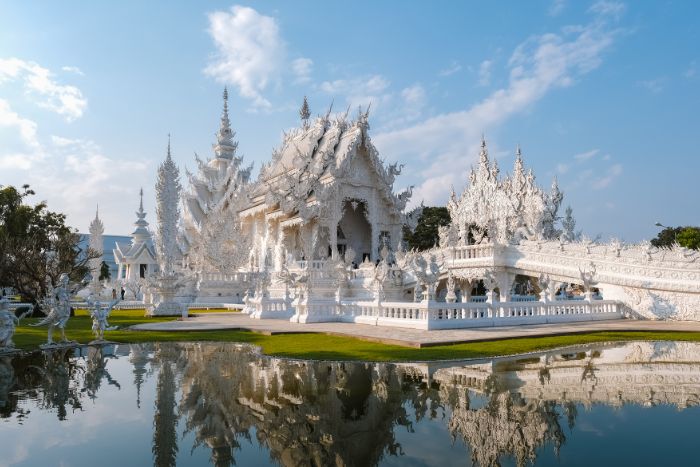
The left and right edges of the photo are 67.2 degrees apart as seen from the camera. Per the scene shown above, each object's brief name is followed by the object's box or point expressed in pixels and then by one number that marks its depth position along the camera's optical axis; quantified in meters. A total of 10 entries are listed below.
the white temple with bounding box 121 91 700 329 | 16.45
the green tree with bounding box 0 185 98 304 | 19.97
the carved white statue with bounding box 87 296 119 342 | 11.30
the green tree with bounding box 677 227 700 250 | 42.30
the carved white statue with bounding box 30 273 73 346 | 10.32
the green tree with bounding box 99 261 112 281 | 55.84
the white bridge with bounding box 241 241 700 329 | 14.26
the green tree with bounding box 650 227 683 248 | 53.72
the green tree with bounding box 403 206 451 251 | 47.84
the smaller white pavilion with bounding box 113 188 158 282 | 44.28
